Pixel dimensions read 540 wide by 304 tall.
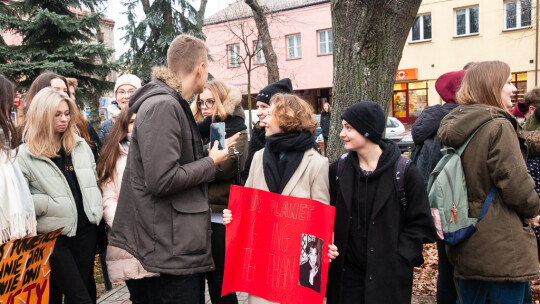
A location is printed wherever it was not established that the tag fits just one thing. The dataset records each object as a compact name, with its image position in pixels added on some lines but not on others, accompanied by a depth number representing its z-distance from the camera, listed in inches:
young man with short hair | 93.5
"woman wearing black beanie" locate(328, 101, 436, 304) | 101.3
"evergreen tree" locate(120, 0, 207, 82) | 582.9
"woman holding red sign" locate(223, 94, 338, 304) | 110.3
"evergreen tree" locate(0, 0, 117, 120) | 381.1
